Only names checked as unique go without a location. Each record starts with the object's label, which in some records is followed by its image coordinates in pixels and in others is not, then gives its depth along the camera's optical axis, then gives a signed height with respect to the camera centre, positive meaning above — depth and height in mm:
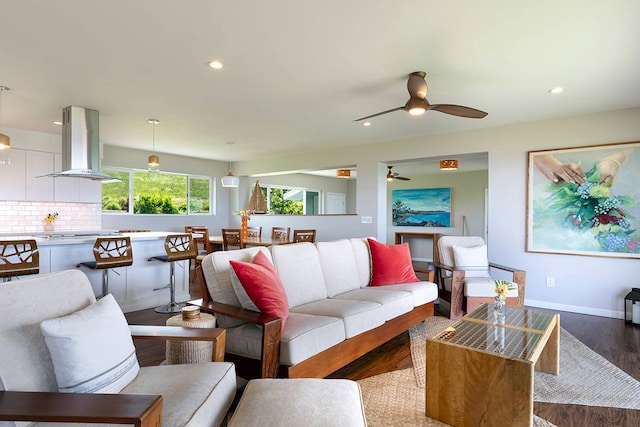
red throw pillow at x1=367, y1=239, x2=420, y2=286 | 3752 -544
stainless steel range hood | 4336 +862
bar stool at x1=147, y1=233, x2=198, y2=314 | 4322 -503
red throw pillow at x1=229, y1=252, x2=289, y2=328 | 2262 -481
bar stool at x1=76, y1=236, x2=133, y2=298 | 3863 -468
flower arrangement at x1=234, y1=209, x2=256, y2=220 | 6450 -19
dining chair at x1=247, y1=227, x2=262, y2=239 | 7675 -411
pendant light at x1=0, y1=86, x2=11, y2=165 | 3734 +823
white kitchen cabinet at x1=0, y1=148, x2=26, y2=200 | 5512 +532
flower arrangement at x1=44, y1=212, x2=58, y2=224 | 6008 -84
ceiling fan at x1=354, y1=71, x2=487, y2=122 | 3156 +992
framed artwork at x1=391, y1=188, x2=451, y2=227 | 9500 +184
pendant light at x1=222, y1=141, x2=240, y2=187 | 6863 +600
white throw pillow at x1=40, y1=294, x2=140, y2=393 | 1342 -544
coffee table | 1857 -865
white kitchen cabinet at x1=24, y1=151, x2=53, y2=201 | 5746 +566
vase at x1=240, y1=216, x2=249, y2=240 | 6363 -303
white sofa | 2137 -719
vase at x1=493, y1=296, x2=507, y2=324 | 2641 -698
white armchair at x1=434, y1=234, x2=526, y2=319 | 4031 -737
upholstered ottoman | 1336 -752
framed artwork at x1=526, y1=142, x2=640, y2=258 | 4184 +171
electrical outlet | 4629 -855
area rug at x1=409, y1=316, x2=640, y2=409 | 2342 -1183
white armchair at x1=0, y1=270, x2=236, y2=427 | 1107 -593
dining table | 5906 -487
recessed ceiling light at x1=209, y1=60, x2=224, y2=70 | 3045 +1257
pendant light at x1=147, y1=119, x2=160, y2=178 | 4953 +785
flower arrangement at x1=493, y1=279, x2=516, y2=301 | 2619 -547
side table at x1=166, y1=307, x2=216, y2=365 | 2238 -837
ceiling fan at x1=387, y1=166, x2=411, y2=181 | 7796 +806
